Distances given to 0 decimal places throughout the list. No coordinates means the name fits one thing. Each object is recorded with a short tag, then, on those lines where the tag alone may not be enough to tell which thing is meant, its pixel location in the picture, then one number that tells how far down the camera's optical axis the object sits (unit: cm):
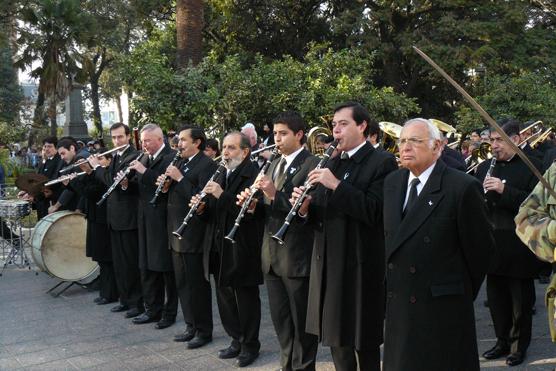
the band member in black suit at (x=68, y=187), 937
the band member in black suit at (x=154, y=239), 691
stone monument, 2125
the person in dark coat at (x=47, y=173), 990
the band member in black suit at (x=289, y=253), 495
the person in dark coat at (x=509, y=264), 556
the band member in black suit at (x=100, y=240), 824
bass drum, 866
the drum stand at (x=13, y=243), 1041
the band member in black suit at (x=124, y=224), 753
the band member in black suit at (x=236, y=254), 575
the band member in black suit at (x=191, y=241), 636
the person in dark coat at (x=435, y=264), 363
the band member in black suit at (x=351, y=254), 439
